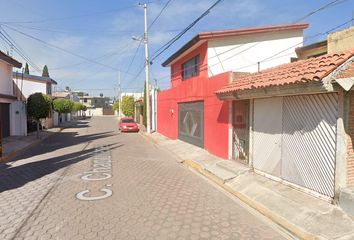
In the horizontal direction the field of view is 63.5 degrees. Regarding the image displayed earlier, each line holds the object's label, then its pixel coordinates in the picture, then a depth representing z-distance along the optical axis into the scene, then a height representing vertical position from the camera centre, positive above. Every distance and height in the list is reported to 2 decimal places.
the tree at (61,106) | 34.09 +0.54
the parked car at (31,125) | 24.82 -1.32
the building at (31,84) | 27.52 +2.74
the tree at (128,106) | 48.22 +0.67
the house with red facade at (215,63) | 12.49 +2.58
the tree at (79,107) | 60.84 +0.84
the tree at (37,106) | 20.09 +0.31
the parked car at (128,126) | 27.27 -1.55
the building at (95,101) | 114.64 +3.93
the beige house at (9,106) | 20.06 +0.35
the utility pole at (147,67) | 24.73 +3.74
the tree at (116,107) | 82.74 +0.95
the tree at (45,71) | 65.44 +9.02
